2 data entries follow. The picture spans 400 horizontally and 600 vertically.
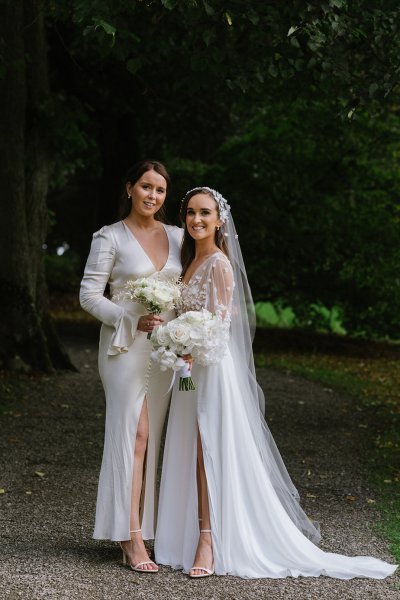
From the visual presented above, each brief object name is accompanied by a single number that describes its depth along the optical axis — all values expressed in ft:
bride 16.98
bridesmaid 17.07
